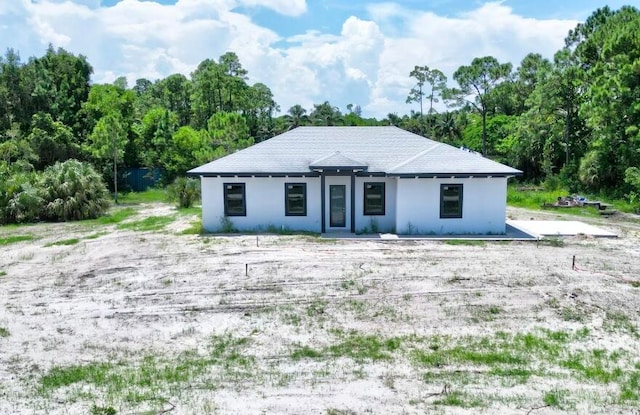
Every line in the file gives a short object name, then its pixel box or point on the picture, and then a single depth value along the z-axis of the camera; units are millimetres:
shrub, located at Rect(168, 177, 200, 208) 24516
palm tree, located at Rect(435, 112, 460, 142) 54062
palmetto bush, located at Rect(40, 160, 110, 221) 20875
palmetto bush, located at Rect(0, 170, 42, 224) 20203
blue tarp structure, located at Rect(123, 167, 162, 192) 35312
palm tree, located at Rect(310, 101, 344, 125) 59750
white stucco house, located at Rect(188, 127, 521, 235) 16484
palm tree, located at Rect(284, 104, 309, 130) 58812
